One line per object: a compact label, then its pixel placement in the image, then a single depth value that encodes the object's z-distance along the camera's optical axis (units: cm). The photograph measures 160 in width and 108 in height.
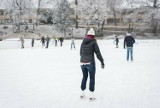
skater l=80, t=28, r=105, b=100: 557
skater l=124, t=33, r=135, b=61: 1245
